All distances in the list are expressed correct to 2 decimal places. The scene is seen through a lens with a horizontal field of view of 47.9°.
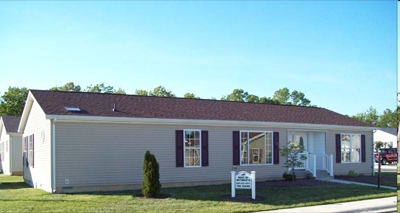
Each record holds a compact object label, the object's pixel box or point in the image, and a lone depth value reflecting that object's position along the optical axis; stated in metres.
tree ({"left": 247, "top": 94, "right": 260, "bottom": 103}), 59.05
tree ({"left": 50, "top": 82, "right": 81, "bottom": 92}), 56.51
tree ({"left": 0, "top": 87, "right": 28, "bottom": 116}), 45.75
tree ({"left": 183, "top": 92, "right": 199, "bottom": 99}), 54.61
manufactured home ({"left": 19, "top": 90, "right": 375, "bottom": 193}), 14.97
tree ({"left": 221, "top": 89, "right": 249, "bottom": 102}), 62.40
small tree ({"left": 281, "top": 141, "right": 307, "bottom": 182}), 17.30
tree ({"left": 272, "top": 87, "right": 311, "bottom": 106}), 67.81
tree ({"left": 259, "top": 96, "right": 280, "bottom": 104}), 57.81
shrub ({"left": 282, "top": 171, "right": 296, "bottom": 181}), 18.50
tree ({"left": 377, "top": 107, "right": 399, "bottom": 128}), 79.57
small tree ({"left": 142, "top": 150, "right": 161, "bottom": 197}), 13.16
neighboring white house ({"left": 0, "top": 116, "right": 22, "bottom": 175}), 27.06
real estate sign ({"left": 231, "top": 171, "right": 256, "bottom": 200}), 13.44
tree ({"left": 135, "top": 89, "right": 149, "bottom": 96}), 52.41
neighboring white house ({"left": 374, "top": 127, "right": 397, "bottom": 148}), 53.56
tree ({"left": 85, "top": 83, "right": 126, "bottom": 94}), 56.42
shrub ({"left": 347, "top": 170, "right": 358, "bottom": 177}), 21.17
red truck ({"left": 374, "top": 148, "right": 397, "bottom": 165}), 39.81
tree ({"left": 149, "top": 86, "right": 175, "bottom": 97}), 55.03
